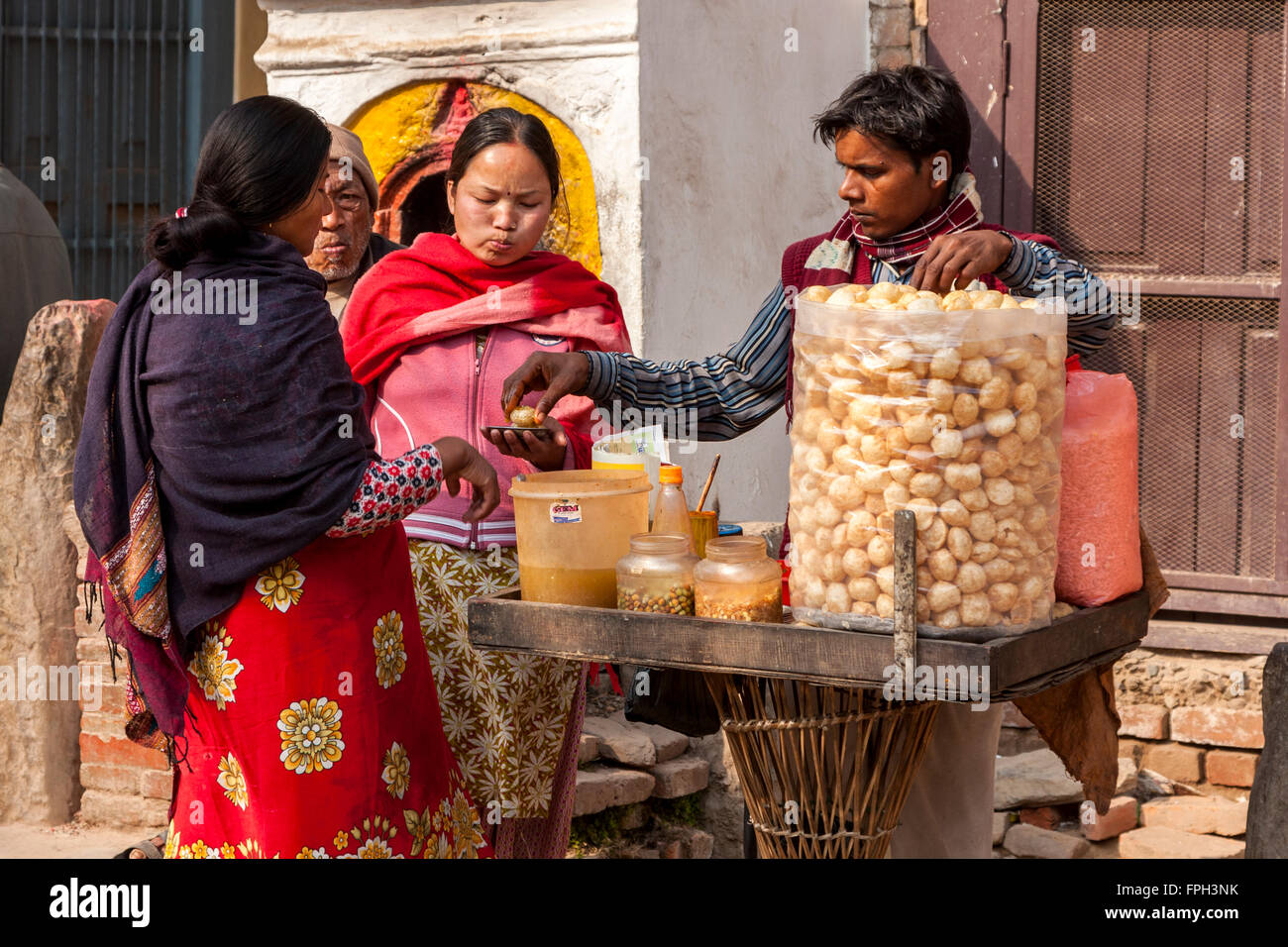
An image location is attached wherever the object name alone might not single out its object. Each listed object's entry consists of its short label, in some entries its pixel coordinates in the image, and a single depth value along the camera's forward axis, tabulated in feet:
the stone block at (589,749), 14.10
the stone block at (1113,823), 14.97
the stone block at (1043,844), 14.79
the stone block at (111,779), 14.69
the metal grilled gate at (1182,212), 15.14
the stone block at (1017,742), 16.24
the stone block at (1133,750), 15.97
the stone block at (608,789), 13.61
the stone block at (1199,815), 14.88
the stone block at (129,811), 14.70
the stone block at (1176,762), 15.75
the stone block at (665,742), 14.58
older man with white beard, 12.41
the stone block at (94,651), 14.47
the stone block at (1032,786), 15.28
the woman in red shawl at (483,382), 10.07
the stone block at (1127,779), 15.47
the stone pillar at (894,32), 16.30
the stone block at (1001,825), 15.11
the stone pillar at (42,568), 14.53
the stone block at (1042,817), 15.33
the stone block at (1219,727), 15.44
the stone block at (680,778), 14.38
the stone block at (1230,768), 15.51
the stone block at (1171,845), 14.29
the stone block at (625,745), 14.23
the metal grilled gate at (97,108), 26.73
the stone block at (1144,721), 15.79
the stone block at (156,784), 14.49
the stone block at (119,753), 14.57
